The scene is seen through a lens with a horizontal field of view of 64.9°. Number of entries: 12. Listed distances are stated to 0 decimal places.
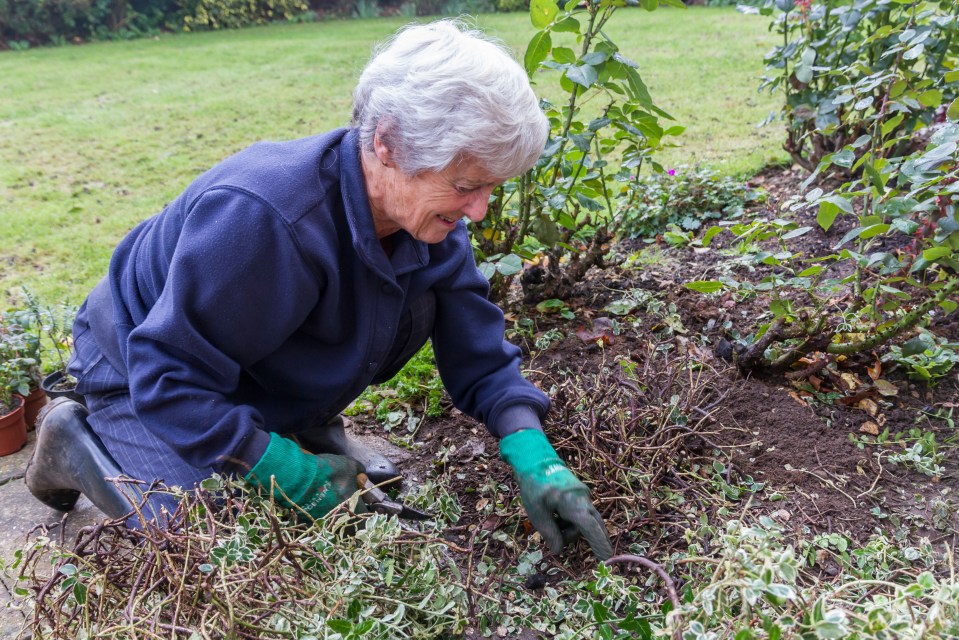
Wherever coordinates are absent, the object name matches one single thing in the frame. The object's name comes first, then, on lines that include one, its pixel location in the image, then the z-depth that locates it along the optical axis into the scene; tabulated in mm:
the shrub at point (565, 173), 2438
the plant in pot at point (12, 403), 2598
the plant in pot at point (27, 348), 2684
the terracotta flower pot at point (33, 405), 2721
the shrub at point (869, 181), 2041
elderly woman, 1698
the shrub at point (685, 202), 3787
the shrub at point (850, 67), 2508
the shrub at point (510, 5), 13961
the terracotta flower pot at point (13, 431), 2595
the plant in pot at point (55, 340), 2488
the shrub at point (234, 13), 12758
